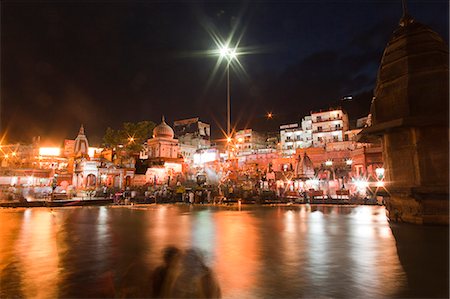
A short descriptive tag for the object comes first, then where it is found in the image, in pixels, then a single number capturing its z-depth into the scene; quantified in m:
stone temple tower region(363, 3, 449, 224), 10.34
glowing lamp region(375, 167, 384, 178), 34.04
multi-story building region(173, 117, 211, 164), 77.43
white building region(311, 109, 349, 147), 60.50
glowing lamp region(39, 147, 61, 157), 66.44
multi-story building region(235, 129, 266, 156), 78.12
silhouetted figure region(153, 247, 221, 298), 4.25
